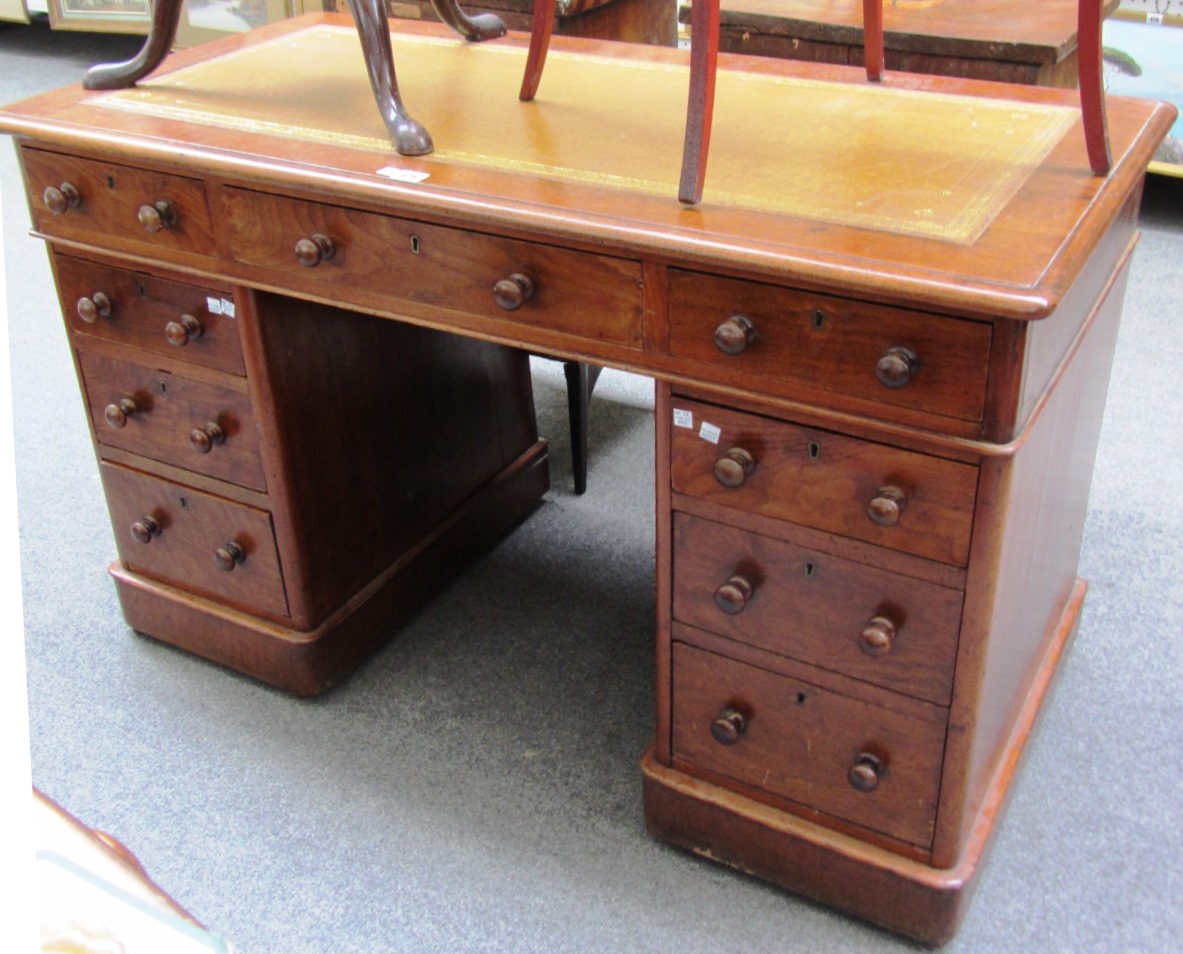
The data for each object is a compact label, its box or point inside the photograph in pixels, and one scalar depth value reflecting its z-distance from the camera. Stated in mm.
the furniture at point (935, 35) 2254
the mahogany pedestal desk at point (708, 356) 1272
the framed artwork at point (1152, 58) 3518
